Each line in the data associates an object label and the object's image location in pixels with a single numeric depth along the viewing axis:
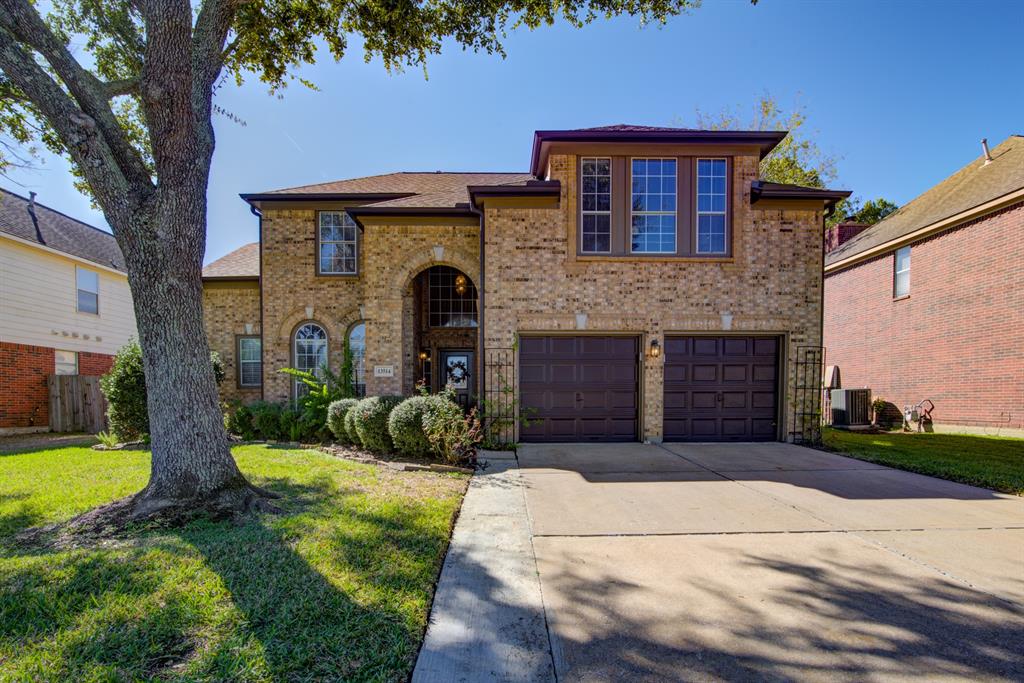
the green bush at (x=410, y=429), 7.89
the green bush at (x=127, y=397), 9.72
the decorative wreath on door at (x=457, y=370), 13.23
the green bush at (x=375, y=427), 8.45
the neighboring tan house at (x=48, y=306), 12.59
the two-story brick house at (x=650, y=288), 9.48
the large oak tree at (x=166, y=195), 4.75
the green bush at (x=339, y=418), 9.33
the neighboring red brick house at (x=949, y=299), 11.42
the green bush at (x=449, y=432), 7.60
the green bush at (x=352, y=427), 8.85
